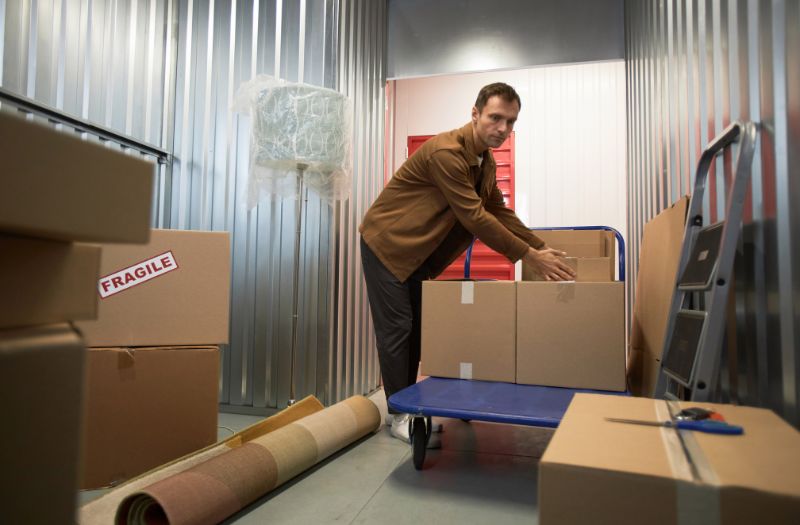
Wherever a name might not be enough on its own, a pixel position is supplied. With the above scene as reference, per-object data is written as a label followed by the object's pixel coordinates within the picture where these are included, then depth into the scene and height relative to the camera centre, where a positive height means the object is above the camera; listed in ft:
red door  15.25 +0.87
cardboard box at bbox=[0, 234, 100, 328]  1.94 +0.00
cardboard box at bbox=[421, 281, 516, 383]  6.98 -0.59
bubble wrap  7.80 +2.28
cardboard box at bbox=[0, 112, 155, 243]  1.71 +0.34
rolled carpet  4.17 -1.75
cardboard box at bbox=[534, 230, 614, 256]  8.79 +0.75
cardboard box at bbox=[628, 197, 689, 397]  5.67 -0.03
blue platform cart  5.30 -1.28
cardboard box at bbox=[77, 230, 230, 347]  5.85 -0.12
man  7.11 +0.88
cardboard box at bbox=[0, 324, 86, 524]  1.79 -0.51
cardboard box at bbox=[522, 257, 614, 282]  6.79 +0.24
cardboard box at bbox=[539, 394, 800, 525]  2.12 -0.80
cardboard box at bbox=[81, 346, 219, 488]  5.53 -1.39
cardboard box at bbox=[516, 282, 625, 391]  6.41 -0.59
